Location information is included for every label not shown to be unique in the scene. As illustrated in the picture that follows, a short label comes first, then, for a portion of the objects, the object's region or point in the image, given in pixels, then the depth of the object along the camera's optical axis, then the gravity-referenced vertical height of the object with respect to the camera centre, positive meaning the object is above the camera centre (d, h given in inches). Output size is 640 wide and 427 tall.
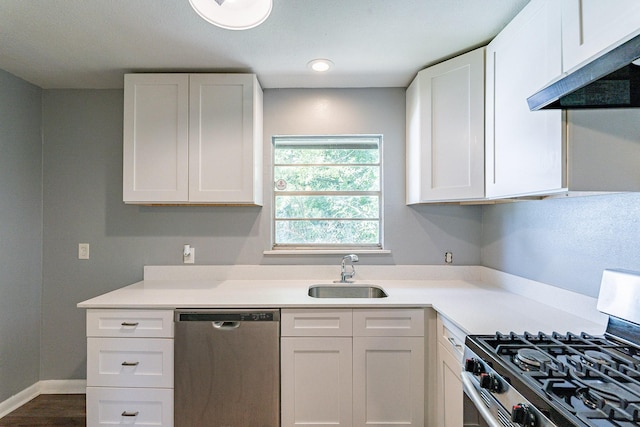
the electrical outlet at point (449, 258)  95.3 -13.0
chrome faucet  91.4 -16.9
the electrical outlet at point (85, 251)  97.1 -11.4
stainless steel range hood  33.4 +15.3
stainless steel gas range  31.2 -18.7
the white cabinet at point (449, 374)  58.2 -31.8
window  100.2 +7.0
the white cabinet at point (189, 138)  84.1 +20.1
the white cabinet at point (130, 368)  69.2 -33.7
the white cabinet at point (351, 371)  70.1 -34.6
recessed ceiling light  80.1 +38.5
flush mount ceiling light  53.4 +34.5
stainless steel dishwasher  68.9 -34.1
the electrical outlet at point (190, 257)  96.2 -13.1
